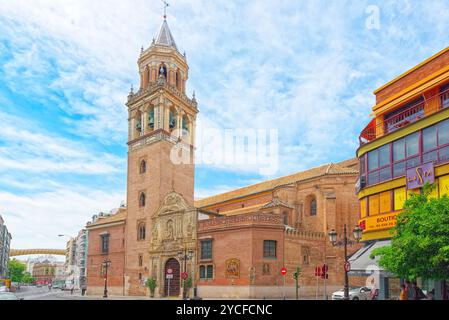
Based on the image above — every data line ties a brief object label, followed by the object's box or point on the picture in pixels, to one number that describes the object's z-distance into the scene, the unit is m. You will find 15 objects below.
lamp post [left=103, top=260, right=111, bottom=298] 54.30
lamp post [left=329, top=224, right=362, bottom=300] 22.40
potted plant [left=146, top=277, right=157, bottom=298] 46.75
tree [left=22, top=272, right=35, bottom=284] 160.10
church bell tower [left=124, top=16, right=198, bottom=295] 50.88
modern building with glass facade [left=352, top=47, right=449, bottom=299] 24.77
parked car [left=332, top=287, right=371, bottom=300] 31.77
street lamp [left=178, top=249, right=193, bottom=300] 42.09
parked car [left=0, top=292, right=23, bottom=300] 20.66
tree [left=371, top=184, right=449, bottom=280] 19.02
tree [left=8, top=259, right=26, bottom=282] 140.38
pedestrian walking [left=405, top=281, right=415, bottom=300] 18.43
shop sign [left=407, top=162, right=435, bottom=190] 24.53
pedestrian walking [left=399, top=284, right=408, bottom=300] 17.82
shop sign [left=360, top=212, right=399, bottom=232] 27.21
